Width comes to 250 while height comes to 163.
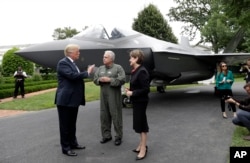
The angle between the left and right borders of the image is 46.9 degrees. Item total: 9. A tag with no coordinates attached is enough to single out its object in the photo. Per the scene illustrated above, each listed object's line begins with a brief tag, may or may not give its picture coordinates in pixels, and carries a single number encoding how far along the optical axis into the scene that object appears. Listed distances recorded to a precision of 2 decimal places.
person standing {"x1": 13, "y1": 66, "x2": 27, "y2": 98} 15.50
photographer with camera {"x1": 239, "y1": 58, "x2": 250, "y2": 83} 8.73
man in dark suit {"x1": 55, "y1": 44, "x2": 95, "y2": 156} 4.92
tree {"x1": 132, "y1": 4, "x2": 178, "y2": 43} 30.00
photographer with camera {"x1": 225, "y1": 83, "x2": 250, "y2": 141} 5.35
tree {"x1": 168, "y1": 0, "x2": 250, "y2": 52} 11.12
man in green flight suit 5.36
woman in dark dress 4.70
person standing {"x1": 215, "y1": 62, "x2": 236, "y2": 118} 7.63
